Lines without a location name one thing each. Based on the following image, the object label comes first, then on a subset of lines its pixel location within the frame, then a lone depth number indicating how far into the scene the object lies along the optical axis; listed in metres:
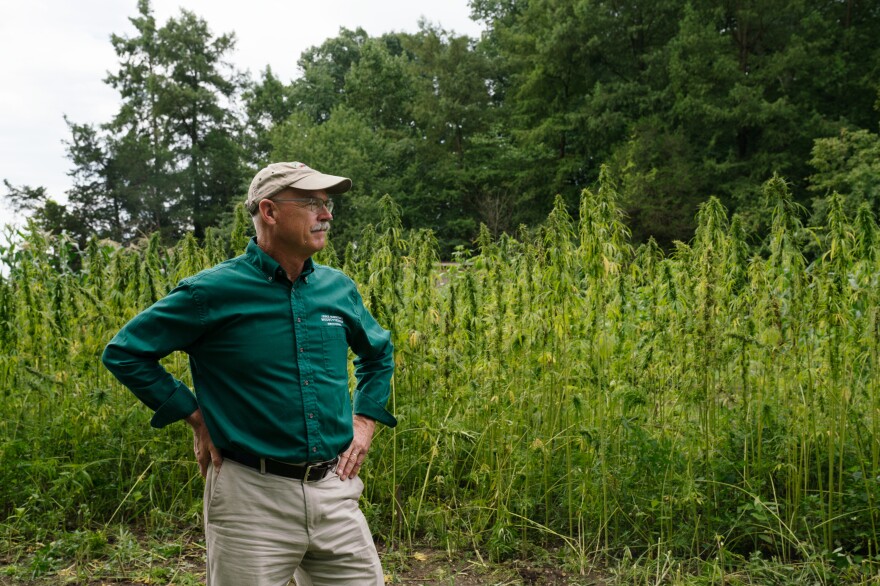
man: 2.35
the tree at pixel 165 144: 39.47
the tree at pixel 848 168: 18.41
